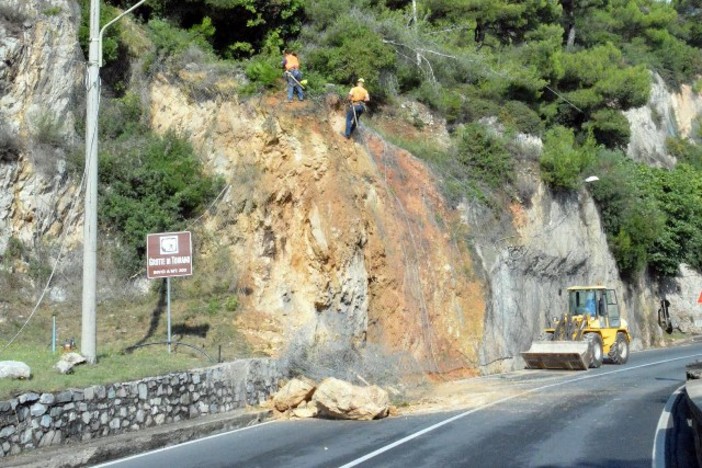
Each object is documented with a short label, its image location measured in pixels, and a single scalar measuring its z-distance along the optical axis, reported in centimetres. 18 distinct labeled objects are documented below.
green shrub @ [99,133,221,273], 2130
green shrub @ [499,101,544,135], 3641
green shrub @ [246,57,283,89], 2411
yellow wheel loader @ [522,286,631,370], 2609
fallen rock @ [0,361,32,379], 1193
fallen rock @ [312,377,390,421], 1554
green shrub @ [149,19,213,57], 2559
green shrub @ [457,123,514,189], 3169
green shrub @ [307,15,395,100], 2848
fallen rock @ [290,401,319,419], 1623
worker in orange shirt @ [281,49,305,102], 2364
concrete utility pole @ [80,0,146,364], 1415
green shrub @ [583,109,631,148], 4403
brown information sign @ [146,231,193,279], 1708
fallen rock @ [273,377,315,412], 1653
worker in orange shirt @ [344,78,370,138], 2452
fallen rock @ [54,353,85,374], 1298
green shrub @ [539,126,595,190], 3447
